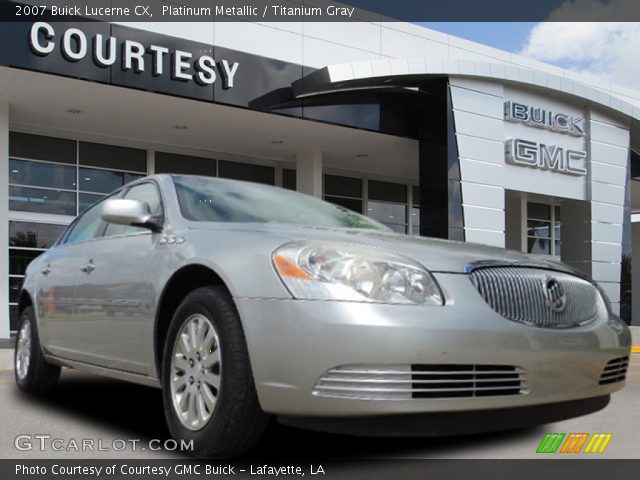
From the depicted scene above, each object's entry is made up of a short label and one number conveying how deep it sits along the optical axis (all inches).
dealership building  542.9
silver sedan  126.0
